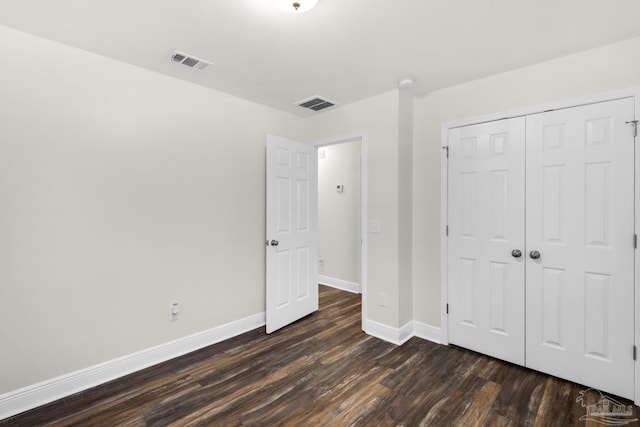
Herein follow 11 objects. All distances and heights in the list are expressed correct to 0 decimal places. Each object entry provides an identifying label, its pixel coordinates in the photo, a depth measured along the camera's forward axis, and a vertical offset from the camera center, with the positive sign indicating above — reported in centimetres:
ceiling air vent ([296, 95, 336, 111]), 324 +120
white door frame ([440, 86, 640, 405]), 208 +34
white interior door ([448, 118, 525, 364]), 257 -22
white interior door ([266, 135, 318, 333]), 329 -22
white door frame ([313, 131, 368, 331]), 327 +1
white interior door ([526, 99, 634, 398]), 213 -24
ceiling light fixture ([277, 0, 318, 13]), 169 +116
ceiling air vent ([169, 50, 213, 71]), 232 +120
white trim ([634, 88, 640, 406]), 207 -34
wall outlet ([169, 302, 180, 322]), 273 -89
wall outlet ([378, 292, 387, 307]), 312 -89
